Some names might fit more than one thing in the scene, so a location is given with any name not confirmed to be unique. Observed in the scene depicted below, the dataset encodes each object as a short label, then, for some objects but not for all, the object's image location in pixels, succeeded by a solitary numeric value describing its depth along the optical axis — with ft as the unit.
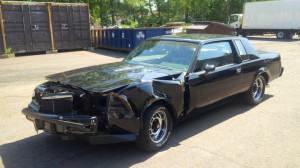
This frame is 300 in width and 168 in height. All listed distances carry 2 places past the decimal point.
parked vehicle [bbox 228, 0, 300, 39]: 89.15
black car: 11.04
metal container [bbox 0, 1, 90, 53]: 48.66
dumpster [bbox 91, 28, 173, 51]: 48.65
